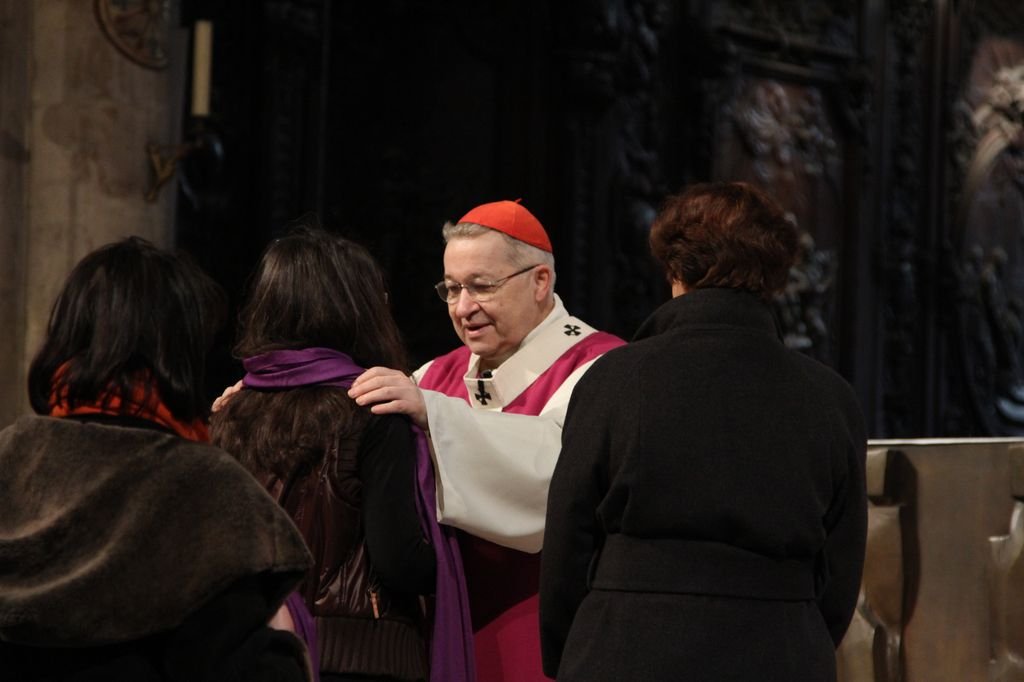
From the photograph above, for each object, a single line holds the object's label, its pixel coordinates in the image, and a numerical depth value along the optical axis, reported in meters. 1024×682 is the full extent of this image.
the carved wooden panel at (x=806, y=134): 16.11
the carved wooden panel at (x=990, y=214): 18.94
